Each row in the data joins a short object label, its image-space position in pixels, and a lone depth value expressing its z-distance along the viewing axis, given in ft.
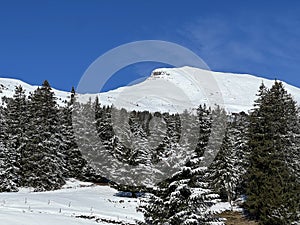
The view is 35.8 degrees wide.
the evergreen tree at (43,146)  160.66
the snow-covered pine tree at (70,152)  192.65
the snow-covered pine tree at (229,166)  160.86
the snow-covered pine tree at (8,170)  150.86
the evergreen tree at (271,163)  116.06
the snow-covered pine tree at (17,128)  164.08
